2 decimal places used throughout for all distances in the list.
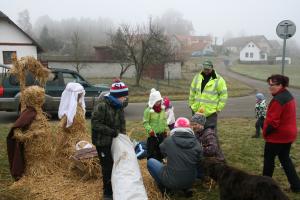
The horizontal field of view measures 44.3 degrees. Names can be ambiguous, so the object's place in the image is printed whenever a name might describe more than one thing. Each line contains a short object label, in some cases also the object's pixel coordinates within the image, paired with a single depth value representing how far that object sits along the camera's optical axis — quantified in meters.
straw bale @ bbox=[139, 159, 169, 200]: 5.68
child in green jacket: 7.17
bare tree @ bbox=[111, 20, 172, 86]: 26.39
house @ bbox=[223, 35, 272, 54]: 110.38
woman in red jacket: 5.58
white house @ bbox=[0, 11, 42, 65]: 32.69
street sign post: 9.36
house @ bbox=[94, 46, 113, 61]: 38.06
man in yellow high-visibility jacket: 6.86
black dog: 4.16
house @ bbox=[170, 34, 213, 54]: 103.86
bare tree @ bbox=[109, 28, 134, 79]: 28.20
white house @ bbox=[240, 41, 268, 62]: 88.44
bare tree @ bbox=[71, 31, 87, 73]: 31.72
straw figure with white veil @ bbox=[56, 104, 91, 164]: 7.06
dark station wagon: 12.17
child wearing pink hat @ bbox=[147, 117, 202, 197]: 5.23
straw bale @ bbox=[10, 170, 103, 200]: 5.81
